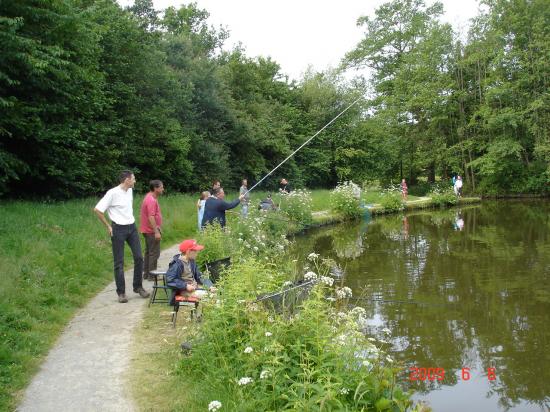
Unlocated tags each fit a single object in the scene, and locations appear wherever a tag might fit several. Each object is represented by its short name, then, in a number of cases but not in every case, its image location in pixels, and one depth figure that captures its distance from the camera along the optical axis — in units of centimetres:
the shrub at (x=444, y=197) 2983
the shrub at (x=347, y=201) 2248
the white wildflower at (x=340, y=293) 486
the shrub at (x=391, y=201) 2595
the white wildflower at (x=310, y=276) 508
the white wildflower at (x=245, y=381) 367
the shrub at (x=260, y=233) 963
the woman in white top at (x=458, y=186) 3317
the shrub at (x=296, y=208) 1867
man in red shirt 839
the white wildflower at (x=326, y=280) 491
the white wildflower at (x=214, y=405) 335
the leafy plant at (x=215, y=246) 920
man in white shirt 725
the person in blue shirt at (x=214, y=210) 1023
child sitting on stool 627
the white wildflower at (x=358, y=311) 495
